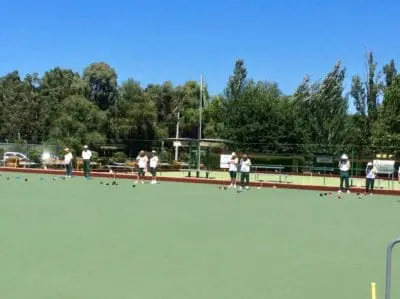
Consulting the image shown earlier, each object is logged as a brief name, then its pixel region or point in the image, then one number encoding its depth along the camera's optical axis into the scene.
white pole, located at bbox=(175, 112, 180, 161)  39.99
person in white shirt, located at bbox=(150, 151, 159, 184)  27.99
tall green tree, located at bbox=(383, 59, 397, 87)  54.97
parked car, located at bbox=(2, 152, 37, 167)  40.22
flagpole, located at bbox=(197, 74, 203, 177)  32.93
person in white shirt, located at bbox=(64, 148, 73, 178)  30.12
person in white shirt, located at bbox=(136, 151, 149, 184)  28.72
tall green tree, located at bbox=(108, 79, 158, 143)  54.28
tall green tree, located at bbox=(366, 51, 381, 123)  52.91
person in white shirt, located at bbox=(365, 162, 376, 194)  24.78
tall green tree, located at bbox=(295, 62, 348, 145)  48.66
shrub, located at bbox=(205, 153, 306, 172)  36.28
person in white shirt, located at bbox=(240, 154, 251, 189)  26.31
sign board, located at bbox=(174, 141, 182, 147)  38.30
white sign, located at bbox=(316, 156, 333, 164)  33.00
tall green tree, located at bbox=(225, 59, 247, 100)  58.66
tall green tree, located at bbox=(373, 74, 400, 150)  45.75
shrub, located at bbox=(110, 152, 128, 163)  39.83
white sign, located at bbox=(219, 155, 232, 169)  34.27
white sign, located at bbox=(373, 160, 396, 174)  29.84
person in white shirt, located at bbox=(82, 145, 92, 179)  29.94
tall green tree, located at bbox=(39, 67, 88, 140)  62.19
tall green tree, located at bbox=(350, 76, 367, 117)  53.51
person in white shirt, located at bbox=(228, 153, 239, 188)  26.69
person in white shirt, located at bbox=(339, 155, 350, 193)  24.73
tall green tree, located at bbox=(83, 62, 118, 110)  61.91
